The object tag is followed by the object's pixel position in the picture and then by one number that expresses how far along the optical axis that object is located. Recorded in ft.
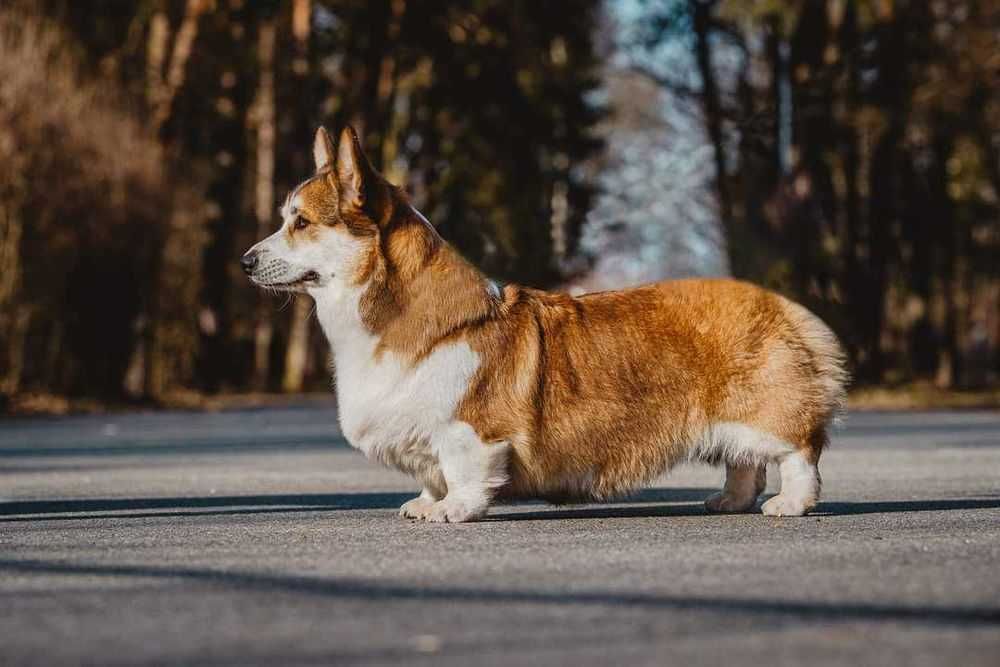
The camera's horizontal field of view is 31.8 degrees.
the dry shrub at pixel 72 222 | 78.18
